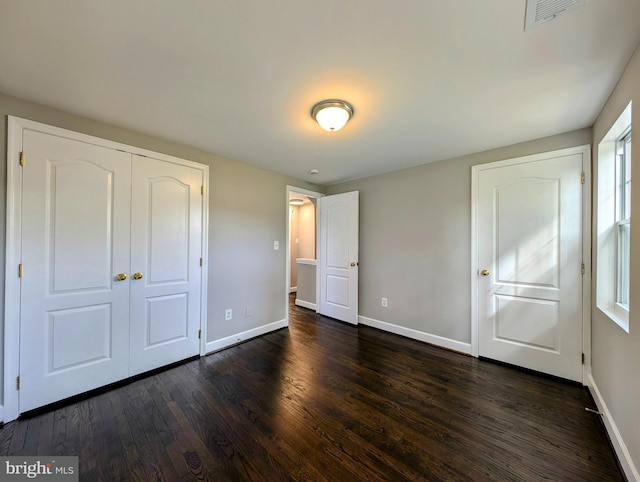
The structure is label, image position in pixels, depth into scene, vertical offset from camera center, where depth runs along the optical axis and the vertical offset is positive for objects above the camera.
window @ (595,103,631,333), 1.78 +0.18
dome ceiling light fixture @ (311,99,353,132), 1.76 +0.95
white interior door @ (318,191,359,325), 3.76 -0.21
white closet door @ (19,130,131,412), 1.79 -0.22
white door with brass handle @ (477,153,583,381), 2.21 -0.19
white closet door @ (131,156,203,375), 2.28 -0.20
